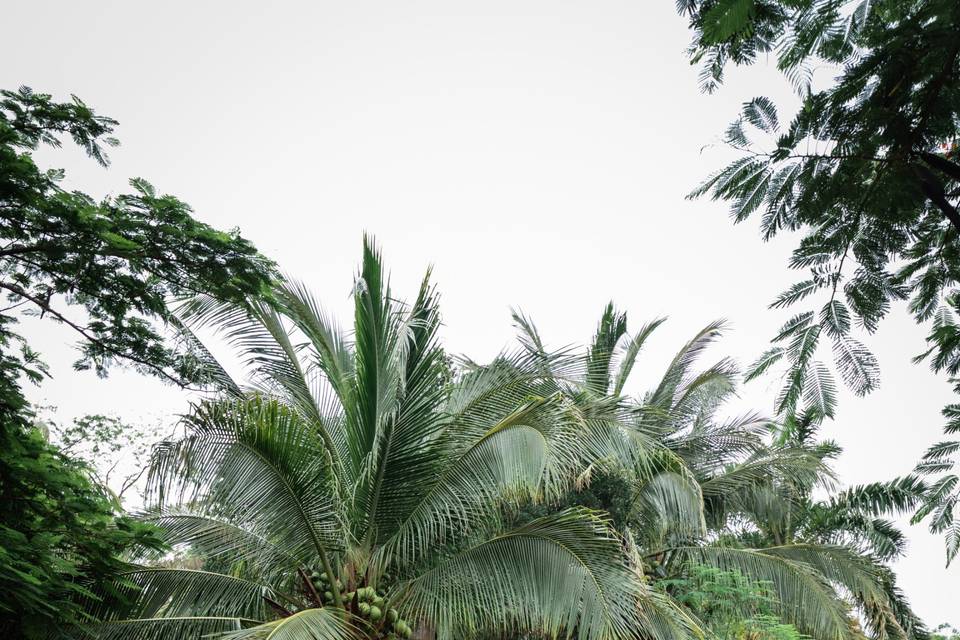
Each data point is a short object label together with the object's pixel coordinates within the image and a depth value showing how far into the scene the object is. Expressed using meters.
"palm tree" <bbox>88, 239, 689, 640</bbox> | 6.21
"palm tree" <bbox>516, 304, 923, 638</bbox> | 10.12
